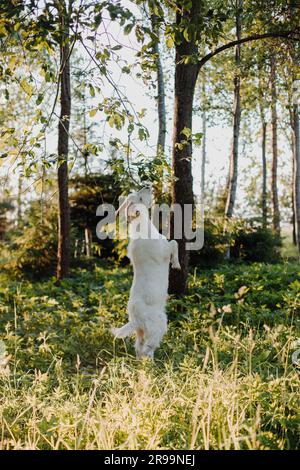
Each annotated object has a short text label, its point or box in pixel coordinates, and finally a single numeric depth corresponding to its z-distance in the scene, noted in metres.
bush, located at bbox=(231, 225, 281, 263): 15.55
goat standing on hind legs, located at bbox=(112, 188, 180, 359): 6.09
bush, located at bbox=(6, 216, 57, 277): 13.29
